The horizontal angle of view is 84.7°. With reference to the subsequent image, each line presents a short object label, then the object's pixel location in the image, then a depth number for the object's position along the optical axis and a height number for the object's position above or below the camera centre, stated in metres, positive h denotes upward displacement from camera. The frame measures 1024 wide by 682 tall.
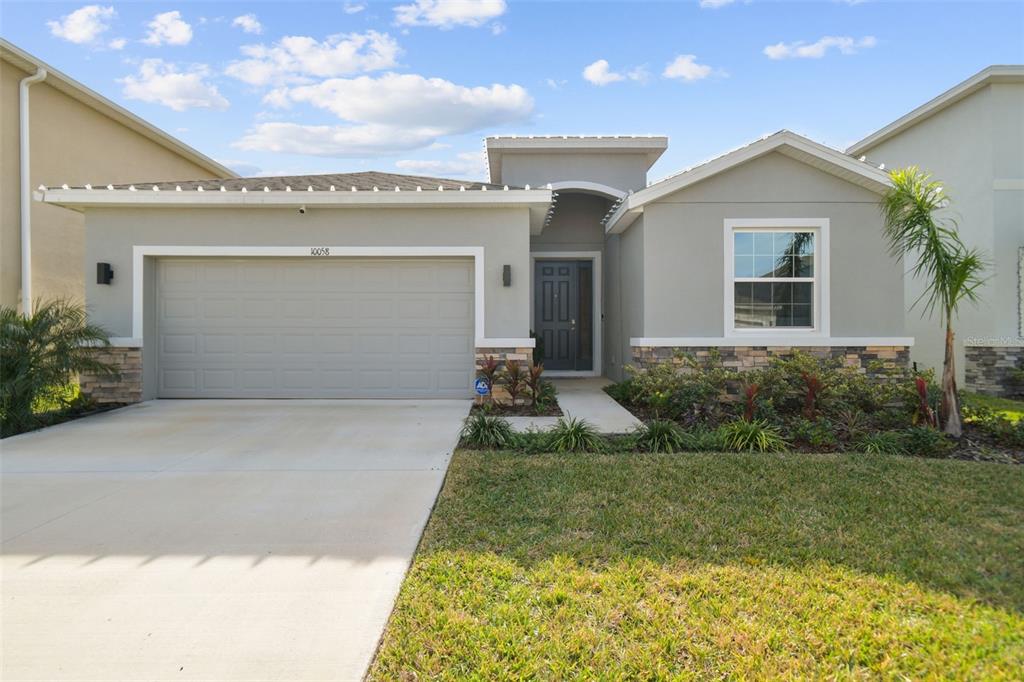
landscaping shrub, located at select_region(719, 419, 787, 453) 6.09 -1.20
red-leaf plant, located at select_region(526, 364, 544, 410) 8.26 -0.75
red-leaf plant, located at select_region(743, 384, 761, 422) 7.03 -0.89
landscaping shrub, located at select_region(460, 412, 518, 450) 6.21 -1.18
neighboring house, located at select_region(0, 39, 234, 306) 10.09 +3.61
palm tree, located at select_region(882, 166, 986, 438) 6.54 +0.93
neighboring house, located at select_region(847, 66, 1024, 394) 10.87 +2.33
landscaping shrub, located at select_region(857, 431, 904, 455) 6.10 -1.26
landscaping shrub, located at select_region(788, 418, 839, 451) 6.32 -1.20
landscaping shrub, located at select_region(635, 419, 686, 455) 6.09 -1.20
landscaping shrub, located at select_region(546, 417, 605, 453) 6.04 -1.19
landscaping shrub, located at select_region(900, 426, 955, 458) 6.01 -1.23
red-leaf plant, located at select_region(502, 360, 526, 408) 8.36 -0.74
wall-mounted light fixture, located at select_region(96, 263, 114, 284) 8.98 +0.91
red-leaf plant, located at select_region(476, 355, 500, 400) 8.51 -0.62
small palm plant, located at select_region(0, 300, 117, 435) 7.00 -0.36
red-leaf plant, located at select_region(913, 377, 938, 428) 6.77 -0.94
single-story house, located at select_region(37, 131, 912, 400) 8.99 +0.90
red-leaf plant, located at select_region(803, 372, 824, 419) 7.32 -0.81
